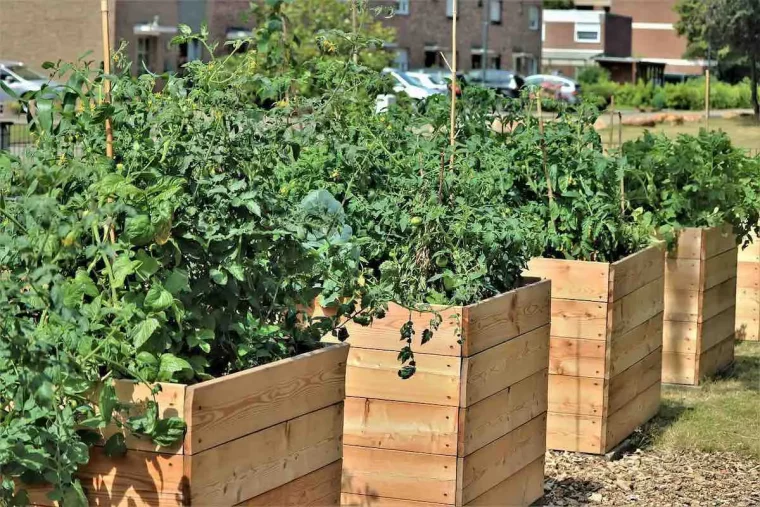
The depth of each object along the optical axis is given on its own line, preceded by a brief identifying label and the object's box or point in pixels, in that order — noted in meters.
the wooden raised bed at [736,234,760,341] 12.59
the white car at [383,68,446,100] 54.55
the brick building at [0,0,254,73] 50.74
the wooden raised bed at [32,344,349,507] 3.93
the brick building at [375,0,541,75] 67.71
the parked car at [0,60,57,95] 42.06
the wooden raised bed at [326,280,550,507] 5.93
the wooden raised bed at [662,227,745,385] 10.20
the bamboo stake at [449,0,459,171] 6.81
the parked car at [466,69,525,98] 62.33
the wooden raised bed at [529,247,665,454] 7.93
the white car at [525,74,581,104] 68.86
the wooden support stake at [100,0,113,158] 4.49
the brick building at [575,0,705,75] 120.55
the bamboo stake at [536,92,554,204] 8.18
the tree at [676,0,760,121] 58.65
